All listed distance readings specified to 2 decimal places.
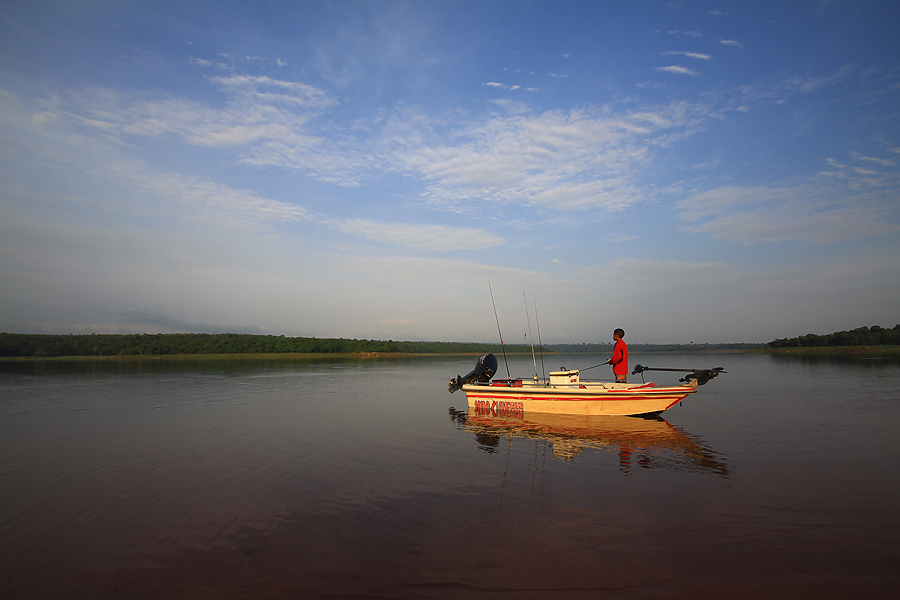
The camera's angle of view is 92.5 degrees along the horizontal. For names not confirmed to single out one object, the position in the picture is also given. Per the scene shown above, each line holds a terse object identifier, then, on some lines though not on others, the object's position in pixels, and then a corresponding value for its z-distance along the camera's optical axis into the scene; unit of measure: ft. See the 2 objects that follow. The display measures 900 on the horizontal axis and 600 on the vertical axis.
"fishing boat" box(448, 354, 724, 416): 50.44
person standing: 51.39
